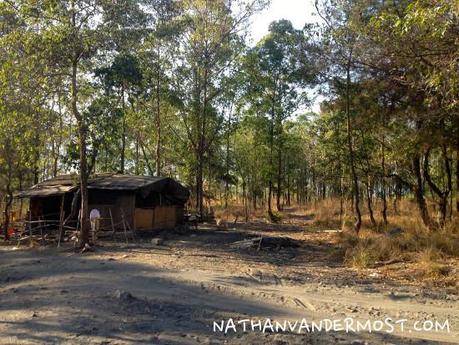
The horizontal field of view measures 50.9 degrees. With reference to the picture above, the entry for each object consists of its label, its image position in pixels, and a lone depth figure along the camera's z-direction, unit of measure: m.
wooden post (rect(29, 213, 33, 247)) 18.53
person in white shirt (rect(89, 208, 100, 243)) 18.87
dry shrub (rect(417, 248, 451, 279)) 11.62
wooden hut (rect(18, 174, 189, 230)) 22.31
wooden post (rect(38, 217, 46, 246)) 18.41
